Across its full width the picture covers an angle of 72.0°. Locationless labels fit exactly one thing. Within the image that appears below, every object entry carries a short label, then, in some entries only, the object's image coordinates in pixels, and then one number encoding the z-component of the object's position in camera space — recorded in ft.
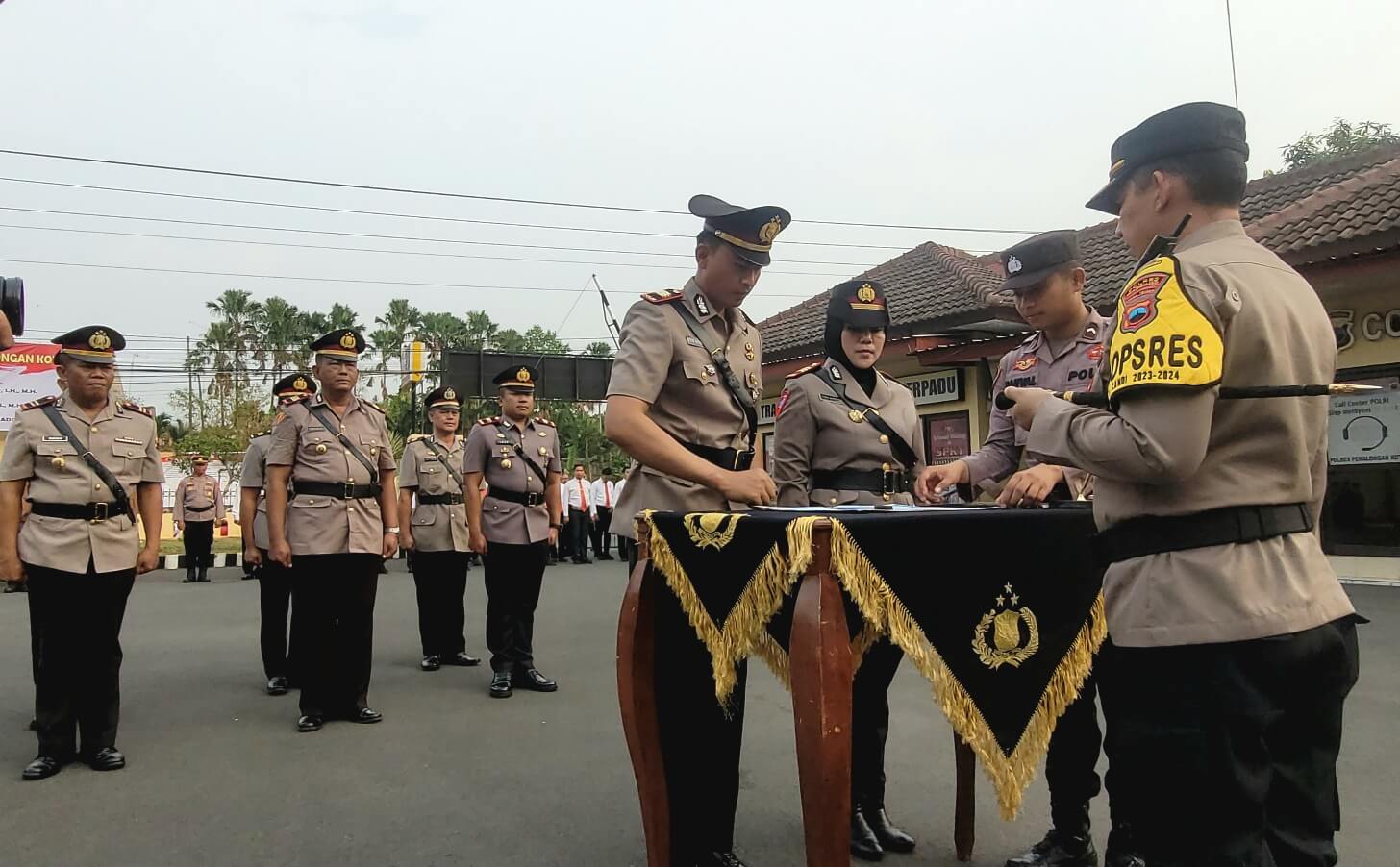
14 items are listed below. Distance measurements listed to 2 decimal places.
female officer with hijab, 10.96
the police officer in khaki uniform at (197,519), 46.57
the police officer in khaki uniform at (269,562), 19.86
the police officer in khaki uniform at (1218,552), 5.28
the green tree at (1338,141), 85.51
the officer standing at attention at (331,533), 16.56
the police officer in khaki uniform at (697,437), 8.60
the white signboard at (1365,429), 31.89
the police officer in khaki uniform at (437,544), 22.45
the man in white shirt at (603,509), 63.31
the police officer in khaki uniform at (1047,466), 9.30
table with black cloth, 6.66
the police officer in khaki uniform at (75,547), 13.99
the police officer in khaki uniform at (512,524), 19.40
